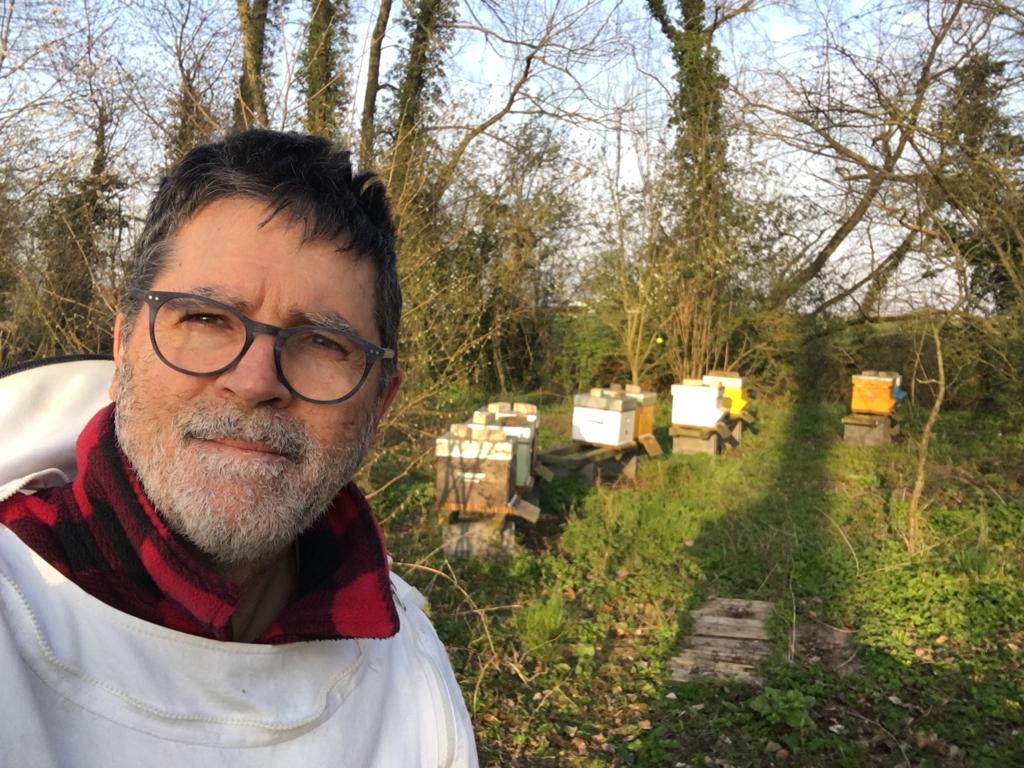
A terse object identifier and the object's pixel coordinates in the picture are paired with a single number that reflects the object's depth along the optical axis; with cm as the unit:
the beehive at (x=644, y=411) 898
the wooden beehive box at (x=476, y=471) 570
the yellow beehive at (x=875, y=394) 1039
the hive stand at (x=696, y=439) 956
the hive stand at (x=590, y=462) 767
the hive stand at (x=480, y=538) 584
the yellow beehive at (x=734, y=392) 1097
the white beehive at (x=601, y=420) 800
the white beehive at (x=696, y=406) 946
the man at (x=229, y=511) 90
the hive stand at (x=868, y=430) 1038
